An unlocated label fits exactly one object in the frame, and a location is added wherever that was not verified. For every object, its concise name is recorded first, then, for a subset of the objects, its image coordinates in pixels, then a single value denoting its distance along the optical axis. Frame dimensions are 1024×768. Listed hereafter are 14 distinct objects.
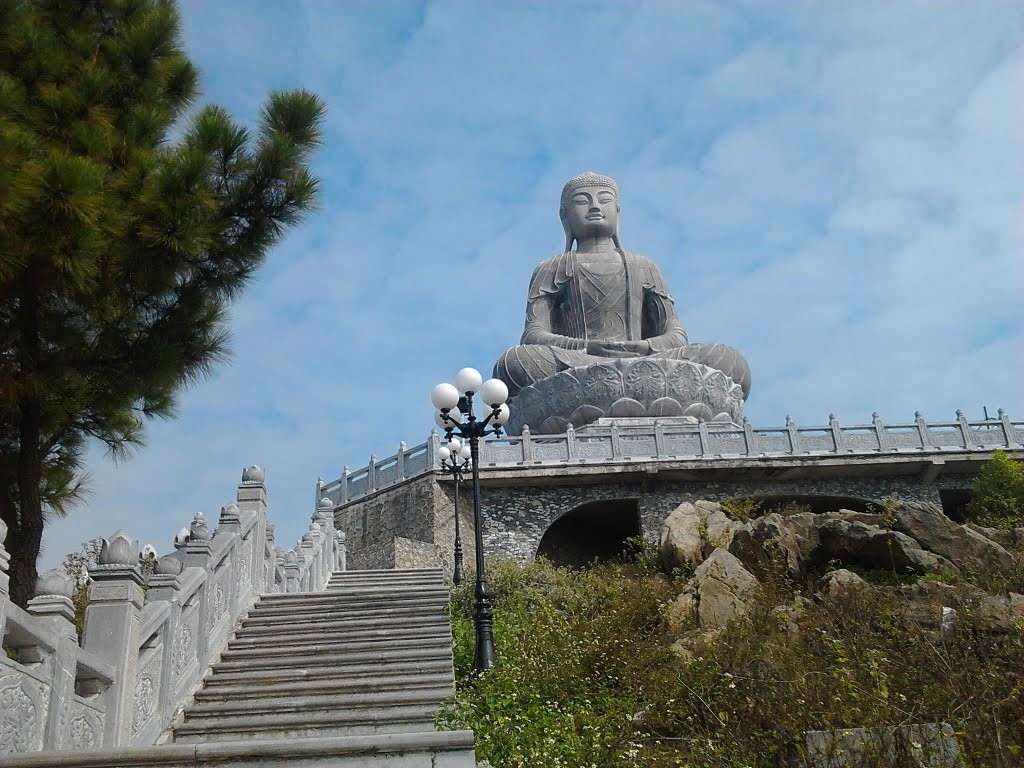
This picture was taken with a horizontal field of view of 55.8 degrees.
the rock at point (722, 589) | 9.46
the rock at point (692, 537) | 12.72
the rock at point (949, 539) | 11.20
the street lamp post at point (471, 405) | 10.23
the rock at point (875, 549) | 11.30
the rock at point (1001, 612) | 7.87
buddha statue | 21.14
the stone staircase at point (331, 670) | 6.84
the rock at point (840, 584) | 9.70
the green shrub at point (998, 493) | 15.78
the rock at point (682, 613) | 9.52
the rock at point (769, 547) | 11.72
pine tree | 7.31
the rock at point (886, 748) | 4.99
